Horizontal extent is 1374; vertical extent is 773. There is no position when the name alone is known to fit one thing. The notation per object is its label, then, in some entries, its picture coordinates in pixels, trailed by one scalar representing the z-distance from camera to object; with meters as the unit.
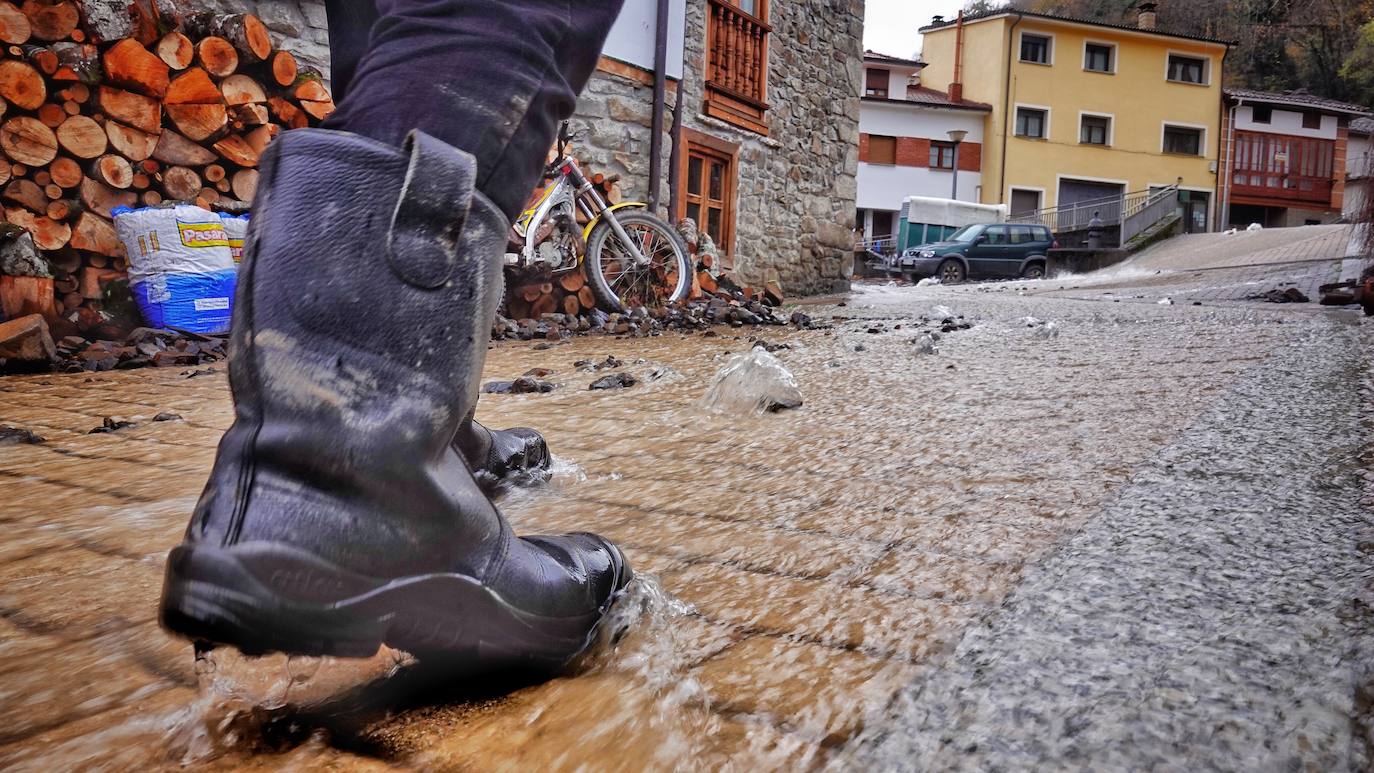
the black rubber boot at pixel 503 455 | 1.36
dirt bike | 6.07
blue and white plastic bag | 4.42
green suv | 21.08
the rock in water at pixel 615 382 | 2.94
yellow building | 31.48
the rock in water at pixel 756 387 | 2.28
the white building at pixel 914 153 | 31.72
